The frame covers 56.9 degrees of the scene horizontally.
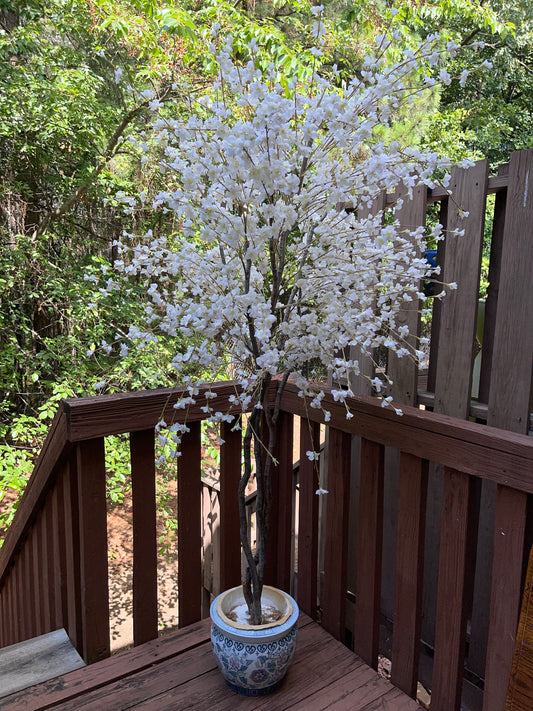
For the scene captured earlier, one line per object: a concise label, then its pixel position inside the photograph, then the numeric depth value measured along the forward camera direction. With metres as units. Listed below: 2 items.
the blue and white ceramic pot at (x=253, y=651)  1.16
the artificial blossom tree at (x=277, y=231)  0.94
